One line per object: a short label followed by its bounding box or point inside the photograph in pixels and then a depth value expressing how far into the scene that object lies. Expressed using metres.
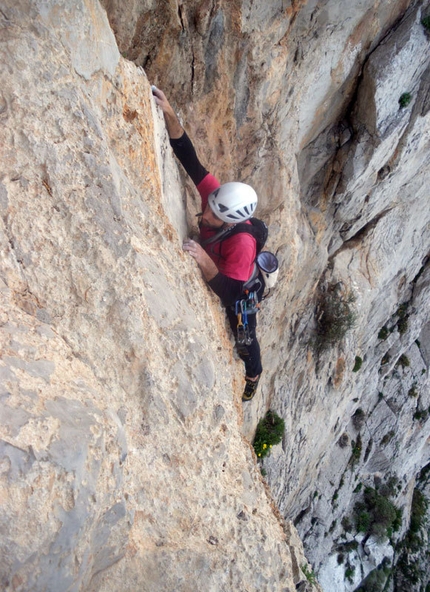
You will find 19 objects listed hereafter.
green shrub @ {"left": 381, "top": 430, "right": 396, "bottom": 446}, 18.77
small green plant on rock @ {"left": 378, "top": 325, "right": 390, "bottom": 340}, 15.09
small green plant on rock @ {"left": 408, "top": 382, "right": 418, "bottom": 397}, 19.22
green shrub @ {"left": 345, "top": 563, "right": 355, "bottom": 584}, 18.25
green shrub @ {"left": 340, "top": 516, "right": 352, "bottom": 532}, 18.69
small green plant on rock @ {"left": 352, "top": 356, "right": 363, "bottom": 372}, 13.64
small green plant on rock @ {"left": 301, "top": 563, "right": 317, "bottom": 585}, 5.06
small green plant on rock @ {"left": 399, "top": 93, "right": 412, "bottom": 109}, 8.64
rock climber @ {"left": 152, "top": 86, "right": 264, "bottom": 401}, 5.01
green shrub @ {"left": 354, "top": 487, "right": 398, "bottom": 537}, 19.09
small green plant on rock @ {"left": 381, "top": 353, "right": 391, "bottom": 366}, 16.66
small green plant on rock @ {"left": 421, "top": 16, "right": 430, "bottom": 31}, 7.97
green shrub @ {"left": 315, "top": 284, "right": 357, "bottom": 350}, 10.73
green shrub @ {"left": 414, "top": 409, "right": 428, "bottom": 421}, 19.83
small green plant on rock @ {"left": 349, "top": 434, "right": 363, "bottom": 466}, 17.53
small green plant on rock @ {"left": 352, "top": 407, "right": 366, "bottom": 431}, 17.58
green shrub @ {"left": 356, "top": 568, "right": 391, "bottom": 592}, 19.09
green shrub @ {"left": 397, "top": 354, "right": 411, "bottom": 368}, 18.88
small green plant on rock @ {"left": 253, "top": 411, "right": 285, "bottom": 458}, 9.38
